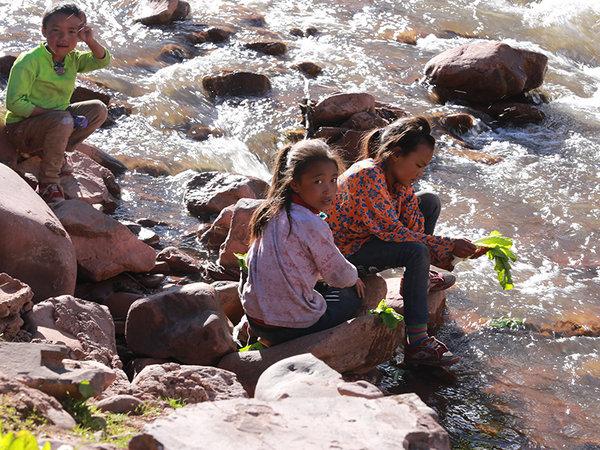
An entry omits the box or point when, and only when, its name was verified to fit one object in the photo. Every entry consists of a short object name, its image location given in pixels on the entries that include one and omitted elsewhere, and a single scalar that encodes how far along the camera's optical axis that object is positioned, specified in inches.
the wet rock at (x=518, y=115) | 392.8
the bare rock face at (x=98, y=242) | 211.5
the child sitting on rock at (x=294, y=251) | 176.4
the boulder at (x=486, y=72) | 401.6
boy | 233.3
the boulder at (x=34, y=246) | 183.9
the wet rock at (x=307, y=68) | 410.0
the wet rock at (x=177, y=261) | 234.8
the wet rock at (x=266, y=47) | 426.3
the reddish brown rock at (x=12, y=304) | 149.9
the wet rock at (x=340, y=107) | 341.4
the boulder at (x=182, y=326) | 176.4
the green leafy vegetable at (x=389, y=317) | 182.9
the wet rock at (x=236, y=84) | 374.9
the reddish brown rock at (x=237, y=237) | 234.2
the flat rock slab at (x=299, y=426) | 104.7
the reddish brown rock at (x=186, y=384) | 144.3
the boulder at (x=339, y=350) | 174.4
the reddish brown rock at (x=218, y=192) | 274.5
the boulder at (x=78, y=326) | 156.8
